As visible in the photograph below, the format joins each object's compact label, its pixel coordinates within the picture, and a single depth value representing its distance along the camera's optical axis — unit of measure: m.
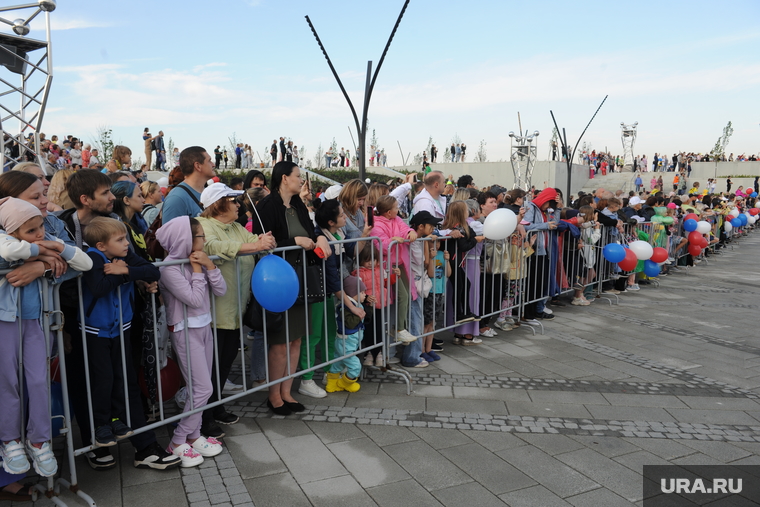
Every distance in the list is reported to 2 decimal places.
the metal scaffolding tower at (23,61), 8.80
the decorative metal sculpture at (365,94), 10.95
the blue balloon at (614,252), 8.66
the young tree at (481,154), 61.62
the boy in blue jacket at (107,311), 3.04
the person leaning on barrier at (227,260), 3.68
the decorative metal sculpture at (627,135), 51.34
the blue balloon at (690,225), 12.87
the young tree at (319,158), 50.17
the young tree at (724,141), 63.41
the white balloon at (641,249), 9.38
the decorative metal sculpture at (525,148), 27.58
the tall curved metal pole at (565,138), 24.38
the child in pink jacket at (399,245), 5.15
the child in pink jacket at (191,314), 3.43
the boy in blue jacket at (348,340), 4.61
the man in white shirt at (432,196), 6.49
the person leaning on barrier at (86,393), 3.21
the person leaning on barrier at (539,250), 7.34
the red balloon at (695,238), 12.99
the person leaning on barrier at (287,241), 4.15
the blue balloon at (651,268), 10.11
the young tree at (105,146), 30.95
